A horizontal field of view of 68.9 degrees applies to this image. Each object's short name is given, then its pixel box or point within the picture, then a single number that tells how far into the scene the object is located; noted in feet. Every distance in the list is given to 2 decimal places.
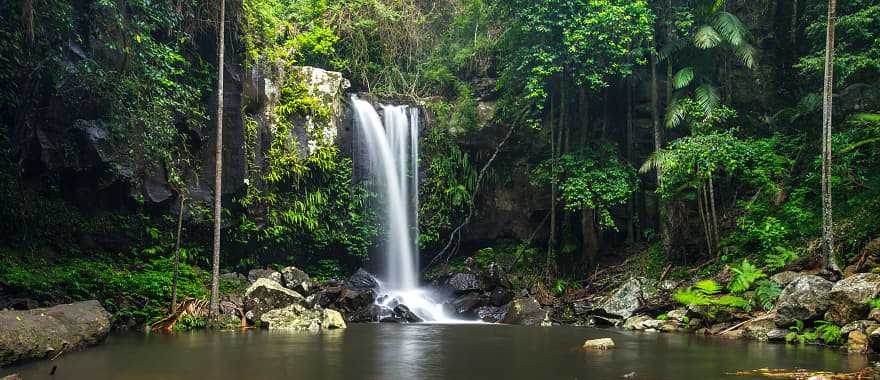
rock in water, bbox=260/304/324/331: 45.68
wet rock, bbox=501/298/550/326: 52.54
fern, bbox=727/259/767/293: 43.59
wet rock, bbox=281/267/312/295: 54.75
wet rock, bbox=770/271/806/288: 42.63
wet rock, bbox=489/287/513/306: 57.88
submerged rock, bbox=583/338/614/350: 33.12
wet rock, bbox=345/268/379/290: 61.11
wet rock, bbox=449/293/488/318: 57.36
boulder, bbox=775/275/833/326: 34.65
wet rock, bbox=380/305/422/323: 54.80
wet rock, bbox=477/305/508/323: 56.13
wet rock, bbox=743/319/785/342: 38.03
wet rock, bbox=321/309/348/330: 46.62
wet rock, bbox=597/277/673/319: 49.93
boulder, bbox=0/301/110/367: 25.59
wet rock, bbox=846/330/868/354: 30.35
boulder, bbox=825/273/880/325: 32.53
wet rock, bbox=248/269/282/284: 55.01
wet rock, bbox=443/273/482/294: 60.08
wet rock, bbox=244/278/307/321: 47.21
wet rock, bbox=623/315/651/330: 47.11
